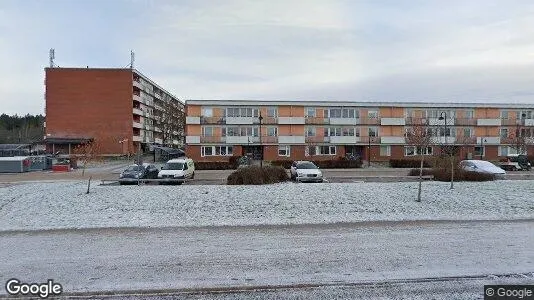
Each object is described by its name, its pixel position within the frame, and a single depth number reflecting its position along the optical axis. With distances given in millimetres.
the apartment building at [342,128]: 53219
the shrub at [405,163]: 44656
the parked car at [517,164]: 37031
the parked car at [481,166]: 26250
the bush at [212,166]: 42031
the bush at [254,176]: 20188
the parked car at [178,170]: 25859
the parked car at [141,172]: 25591
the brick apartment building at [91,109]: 70812
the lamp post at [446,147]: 18841
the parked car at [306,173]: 24531
